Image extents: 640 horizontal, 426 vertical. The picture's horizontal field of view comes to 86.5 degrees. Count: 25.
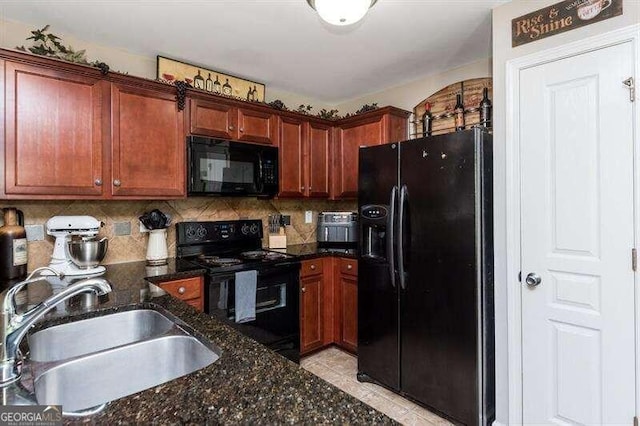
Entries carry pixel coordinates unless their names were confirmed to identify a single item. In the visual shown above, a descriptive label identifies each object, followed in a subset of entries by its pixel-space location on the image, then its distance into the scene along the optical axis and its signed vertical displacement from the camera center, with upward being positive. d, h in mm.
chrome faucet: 823 -275
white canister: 2508 -252
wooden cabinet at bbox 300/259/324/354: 2883 -800
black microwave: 2494 +360
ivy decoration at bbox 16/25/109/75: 1993 +992
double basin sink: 988 -474
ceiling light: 1646 +1006
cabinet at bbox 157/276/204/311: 2139 -486
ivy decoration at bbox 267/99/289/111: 2927 +939
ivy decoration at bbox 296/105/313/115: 3193 +997
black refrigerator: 1978 -385
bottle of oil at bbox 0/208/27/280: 1933 -191
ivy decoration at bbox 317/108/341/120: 3448 +1037
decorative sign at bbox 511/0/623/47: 1613 +987
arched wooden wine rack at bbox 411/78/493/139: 2709 +916
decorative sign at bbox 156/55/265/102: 2580 +1103
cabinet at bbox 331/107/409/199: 3055 +714
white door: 1591 -136
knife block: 3230 -263
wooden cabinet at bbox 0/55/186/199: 1880 +491
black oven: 2318 -682
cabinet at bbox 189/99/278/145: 2543 +733
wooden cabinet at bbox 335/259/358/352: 2912 -782
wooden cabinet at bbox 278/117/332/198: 3074 +523
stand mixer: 2037 -125
